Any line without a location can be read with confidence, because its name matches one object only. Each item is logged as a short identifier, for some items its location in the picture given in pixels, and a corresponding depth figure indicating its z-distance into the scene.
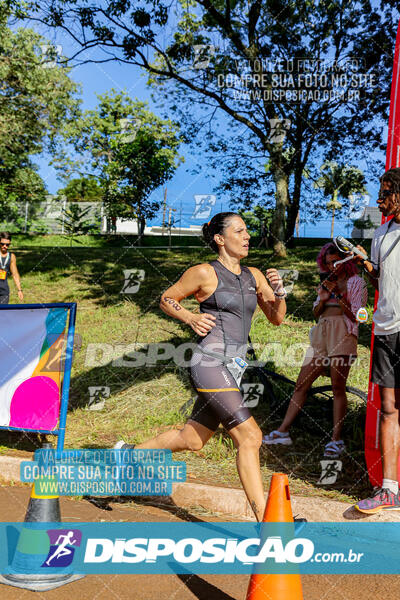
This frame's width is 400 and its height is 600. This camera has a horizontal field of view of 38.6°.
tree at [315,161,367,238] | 17.11
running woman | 3.67
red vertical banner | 4.48
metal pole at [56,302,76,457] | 5.48
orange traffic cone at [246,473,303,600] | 2.72
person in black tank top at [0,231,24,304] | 9.41
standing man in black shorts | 3.99
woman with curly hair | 5.39
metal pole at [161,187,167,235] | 24.01
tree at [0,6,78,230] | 21.08
